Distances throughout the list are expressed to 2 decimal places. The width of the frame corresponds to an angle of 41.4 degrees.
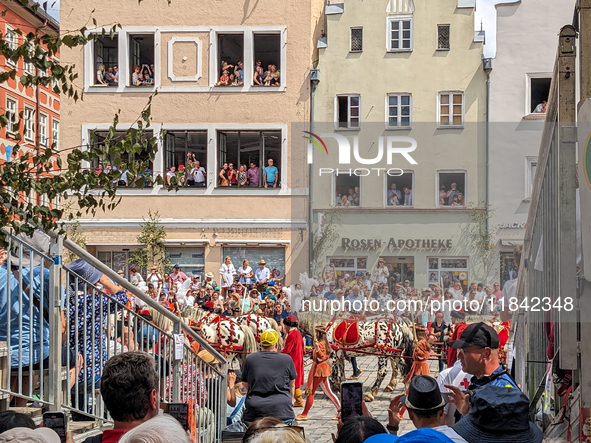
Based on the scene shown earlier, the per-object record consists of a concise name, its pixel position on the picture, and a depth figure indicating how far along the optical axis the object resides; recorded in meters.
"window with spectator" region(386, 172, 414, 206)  24.48
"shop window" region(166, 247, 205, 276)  28.53
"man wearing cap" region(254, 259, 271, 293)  25.37
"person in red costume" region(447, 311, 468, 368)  8.37
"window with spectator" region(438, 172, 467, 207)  24.86
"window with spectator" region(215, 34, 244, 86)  29.33
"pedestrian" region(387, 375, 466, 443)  3.72
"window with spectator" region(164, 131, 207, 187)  29.38
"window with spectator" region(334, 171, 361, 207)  23.95
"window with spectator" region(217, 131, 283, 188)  29.09
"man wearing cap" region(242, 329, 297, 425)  7.48
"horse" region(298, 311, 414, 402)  14.89
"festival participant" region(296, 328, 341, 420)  12.40
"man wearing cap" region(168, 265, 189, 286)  23.89
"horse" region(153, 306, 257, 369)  14.71
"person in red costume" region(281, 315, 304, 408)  11.90
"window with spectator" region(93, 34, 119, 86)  29.75
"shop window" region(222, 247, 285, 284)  28.06
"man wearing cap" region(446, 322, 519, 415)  4.60
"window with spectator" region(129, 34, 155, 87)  29.58
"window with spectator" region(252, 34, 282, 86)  29.33
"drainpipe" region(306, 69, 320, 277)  27.77
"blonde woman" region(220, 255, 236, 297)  25.84
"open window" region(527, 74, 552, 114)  27.56
